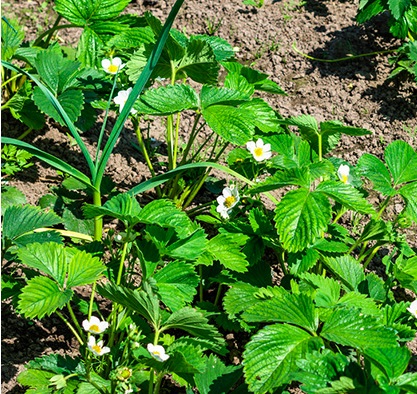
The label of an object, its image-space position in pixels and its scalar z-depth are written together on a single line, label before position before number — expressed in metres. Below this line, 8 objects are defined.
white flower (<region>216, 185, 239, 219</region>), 2.40
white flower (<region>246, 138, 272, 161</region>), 2.44
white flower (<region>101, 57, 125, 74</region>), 2.69
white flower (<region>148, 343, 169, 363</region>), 1.80
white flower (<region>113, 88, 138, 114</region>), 2.52
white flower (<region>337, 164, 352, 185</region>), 2.46
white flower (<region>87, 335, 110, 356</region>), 1.91
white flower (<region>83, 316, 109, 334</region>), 1.98
